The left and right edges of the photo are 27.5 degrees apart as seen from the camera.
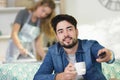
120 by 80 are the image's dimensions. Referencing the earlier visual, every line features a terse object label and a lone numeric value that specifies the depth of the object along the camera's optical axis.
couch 2.18
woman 2.40
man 1.52
